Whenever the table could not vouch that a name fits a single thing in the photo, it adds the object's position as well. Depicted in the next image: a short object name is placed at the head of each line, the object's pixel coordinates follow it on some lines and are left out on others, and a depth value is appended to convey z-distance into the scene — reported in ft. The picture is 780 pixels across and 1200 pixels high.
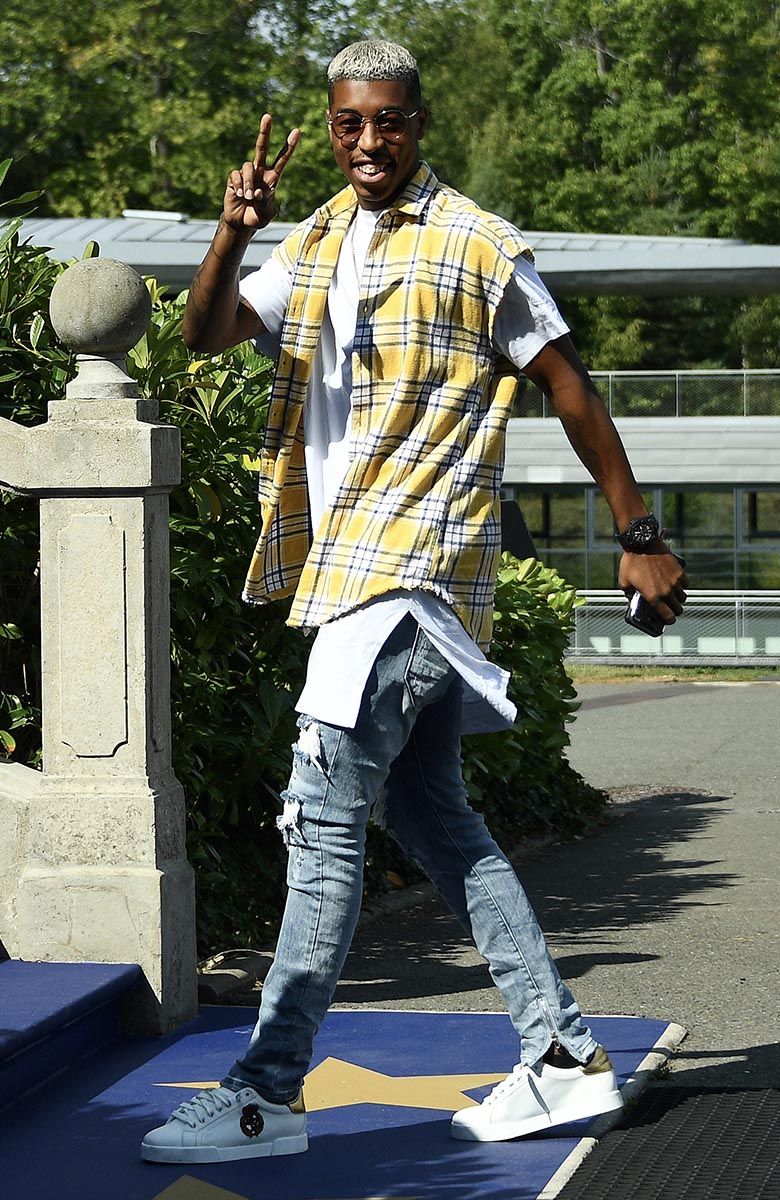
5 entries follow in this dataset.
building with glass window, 180.04
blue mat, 22.90
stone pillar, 30.53
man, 23.06
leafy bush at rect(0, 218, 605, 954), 36.96
